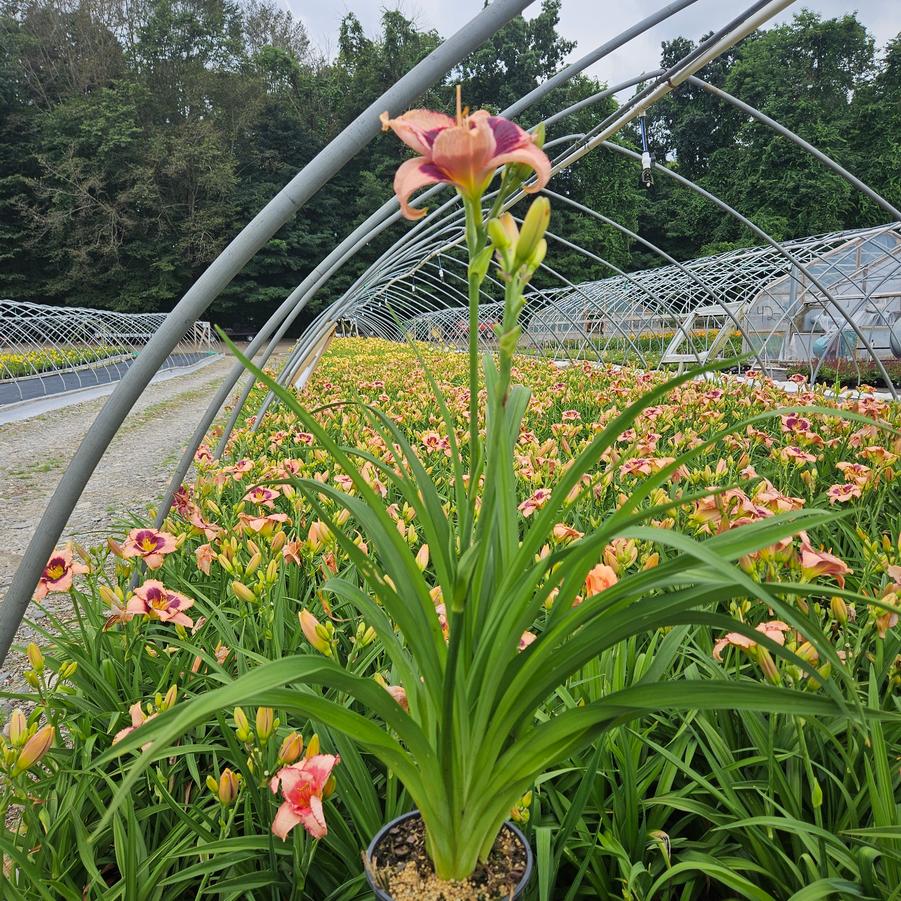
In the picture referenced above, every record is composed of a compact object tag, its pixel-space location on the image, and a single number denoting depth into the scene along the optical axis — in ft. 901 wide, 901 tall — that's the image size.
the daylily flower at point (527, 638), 3.54
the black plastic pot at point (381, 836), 2.75
